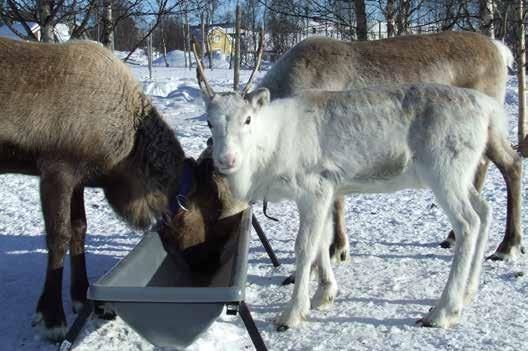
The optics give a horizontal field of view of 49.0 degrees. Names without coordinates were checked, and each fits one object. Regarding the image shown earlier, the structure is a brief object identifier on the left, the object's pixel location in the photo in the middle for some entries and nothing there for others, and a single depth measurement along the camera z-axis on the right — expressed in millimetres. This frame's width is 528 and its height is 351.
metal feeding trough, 2732
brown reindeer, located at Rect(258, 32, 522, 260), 5129
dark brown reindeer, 3604
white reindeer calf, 3506
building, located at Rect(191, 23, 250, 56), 51678
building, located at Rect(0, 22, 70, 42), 26664
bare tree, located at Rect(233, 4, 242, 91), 10514
